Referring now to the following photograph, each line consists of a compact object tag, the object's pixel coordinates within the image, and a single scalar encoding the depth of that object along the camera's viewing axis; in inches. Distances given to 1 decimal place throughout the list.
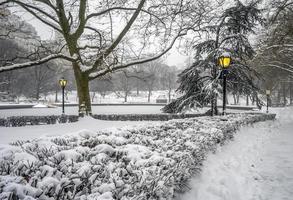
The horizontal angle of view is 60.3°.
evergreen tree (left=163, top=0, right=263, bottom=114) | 777.5
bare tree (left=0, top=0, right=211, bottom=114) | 634.2
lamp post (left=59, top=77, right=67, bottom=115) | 896.5
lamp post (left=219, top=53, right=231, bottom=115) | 493.0
